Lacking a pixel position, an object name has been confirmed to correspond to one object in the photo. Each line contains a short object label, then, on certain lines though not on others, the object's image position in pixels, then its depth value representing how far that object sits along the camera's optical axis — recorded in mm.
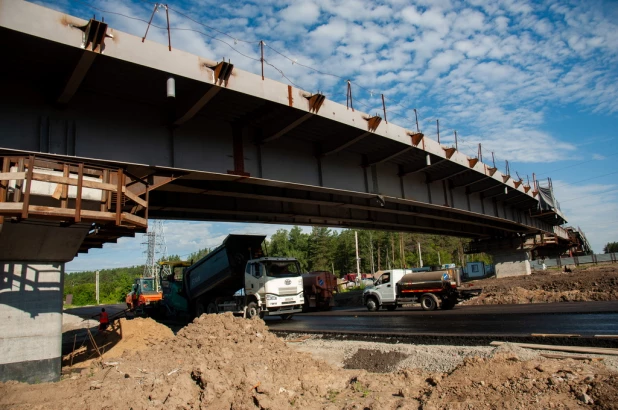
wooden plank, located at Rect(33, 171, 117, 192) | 6762
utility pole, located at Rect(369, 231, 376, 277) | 88419
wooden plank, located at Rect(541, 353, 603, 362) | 6891
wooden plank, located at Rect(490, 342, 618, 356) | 7702
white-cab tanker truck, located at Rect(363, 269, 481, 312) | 20250
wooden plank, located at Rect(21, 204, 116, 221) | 6699
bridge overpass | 7199
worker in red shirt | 15441
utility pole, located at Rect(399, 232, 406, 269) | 74938
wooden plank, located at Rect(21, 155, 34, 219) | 6527
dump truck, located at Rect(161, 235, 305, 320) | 17812
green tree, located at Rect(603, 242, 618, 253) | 155650
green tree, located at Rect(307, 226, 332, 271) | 91188
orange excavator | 30919
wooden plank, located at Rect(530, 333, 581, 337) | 9722
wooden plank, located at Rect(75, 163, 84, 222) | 7008
